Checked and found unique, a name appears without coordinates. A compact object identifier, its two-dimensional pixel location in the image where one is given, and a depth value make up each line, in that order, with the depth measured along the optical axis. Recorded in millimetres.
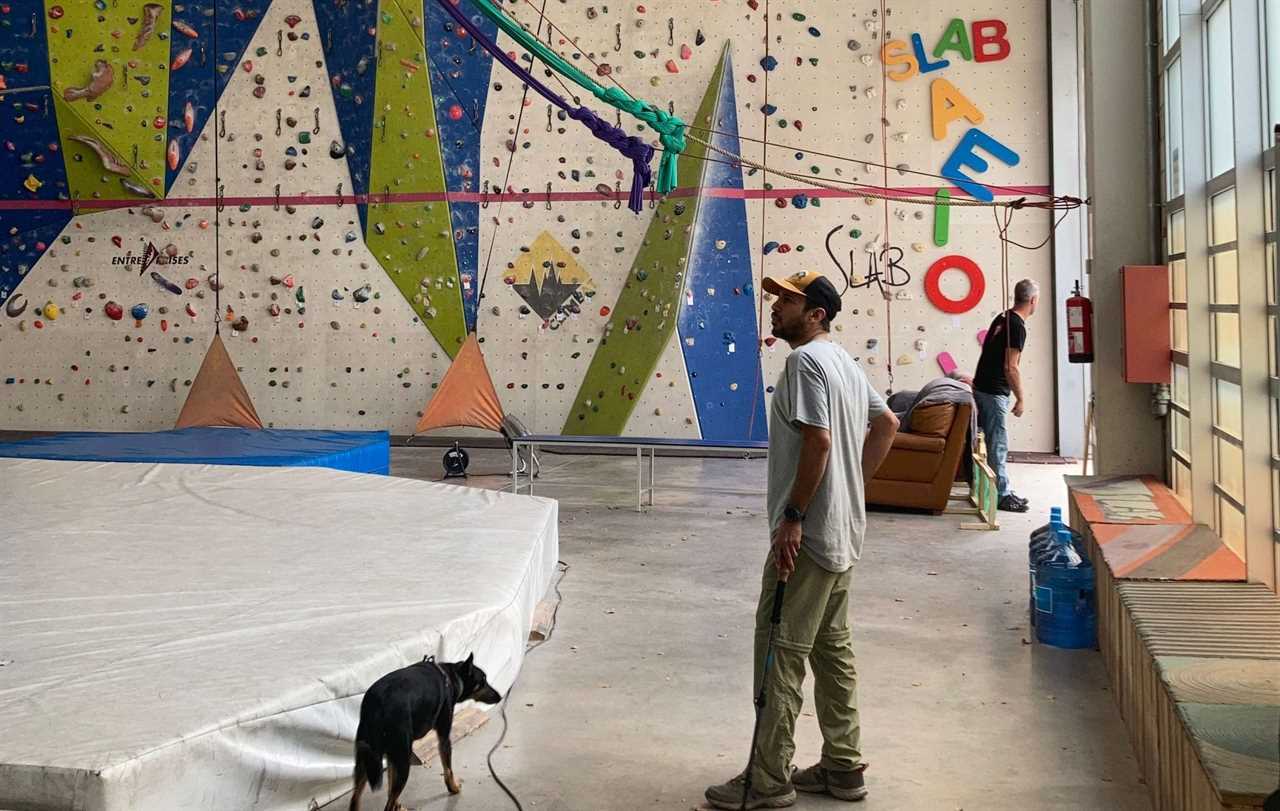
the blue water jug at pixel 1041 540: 4285
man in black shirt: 6953
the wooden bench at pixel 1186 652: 2223
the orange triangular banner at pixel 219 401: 9555
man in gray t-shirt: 2762
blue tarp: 6445
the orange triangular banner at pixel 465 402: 8844
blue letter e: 8938
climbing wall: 9055
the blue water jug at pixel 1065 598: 4160
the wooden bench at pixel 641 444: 7090
